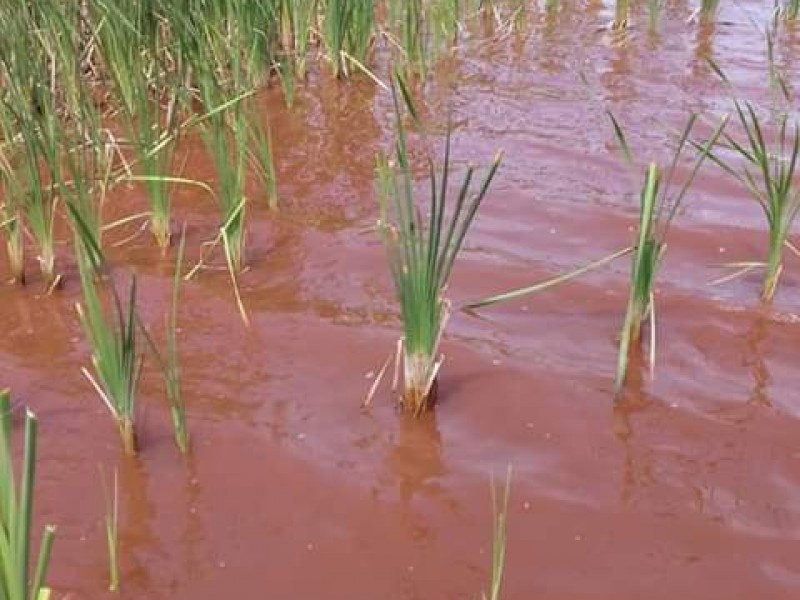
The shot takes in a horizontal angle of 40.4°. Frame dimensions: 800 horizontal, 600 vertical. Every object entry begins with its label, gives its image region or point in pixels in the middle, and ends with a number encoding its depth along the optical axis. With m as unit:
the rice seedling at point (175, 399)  2.26
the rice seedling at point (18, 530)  1.29
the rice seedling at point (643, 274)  2.45
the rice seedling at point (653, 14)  6.07
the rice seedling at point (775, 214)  2.84
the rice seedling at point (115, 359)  2.19
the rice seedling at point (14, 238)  3.17
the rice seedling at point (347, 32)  5.07
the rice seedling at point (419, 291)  2.33
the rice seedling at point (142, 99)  3.23
